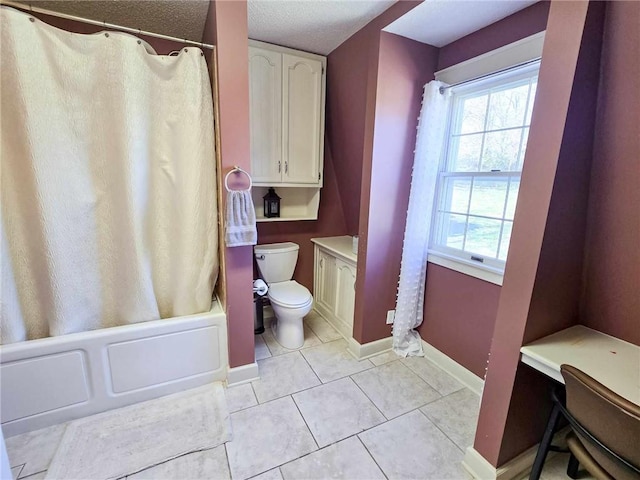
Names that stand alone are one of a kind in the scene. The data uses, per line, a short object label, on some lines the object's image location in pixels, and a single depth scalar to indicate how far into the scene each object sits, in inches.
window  63.9
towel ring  66.1
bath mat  53.5
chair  32.3
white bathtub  58.4
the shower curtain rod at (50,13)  55.2
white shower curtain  56.0
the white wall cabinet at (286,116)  88.7
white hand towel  66.4
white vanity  94.0
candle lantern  104.4
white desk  40.0
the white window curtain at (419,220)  74.1
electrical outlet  89.3
